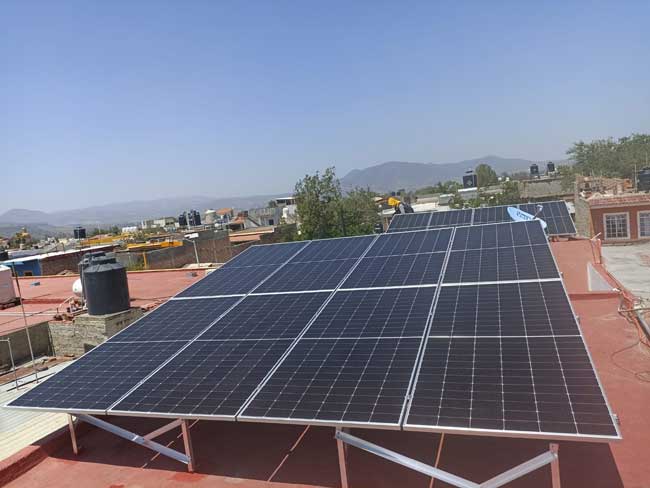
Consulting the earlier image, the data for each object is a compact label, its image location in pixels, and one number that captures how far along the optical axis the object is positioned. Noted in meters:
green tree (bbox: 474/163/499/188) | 152.62
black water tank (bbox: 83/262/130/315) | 16.28
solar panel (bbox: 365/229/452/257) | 13.38
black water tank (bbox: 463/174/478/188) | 98.56
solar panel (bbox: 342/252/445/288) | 10.98
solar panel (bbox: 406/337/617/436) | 5.79
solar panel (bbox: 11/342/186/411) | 8.69
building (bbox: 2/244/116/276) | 38.62
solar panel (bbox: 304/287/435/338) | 8.78
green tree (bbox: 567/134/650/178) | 93.44
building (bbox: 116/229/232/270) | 37.09
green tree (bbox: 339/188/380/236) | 56.00
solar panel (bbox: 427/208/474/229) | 28.47
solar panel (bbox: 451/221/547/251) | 12.45
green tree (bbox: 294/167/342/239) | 54.25
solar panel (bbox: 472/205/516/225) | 26.45
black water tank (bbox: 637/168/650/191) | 48.53
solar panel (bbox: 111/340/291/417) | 7.73
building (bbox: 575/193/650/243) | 42.41
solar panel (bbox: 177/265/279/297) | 12.72
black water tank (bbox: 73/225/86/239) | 31.52
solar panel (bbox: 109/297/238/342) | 10.62
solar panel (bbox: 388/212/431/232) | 29.80
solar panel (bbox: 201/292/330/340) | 9.66
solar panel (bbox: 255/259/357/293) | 11.79
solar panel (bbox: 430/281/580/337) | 7.93
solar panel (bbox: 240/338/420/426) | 6.70
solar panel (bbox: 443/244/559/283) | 10.09
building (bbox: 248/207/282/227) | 98.97
